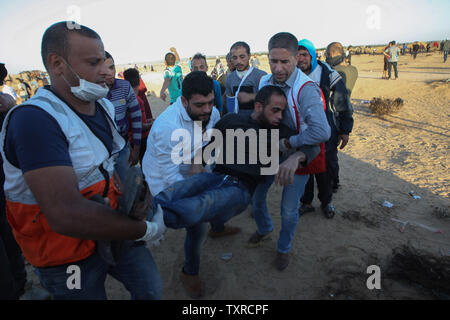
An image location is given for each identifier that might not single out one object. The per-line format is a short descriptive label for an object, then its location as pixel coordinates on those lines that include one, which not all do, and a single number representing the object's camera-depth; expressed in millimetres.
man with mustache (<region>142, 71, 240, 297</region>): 2199
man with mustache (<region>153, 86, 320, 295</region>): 1726
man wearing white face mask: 1088
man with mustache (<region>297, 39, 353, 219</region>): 3252
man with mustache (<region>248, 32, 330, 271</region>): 2107
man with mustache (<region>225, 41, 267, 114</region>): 3262
